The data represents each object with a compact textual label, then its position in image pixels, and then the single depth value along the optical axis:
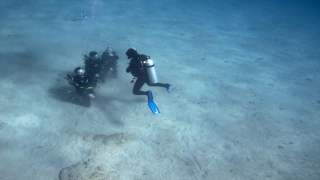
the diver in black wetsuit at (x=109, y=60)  8.73
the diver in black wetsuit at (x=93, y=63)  8.00
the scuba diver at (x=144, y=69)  6.23
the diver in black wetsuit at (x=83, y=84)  6.83
